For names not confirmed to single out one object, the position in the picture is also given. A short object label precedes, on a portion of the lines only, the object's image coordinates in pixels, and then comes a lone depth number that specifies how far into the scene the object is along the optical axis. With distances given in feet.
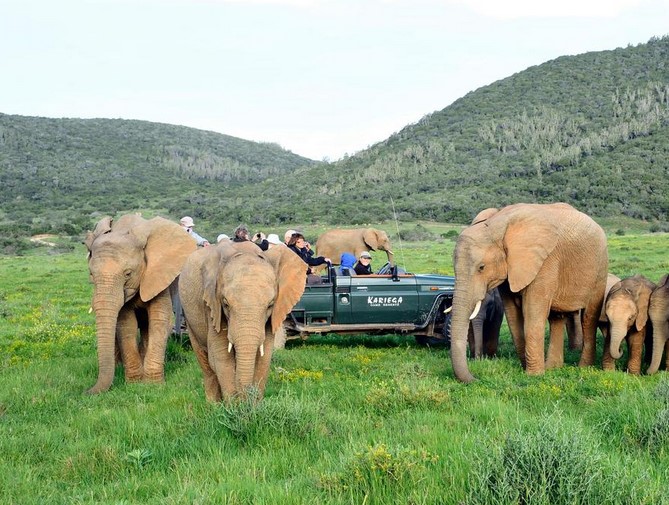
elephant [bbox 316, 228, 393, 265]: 82.23
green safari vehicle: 40.96
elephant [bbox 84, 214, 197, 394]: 30.71
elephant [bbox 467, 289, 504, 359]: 38.83
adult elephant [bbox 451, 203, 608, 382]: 32.17
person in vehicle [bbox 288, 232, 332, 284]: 45.98
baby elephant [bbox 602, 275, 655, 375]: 31.32
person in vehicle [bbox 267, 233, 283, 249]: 46.38
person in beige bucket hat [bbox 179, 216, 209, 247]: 43.85
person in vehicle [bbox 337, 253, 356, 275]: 47.62
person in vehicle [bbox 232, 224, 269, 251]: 36.94
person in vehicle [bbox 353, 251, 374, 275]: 47.75
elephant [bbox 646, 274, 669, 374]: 31.01
